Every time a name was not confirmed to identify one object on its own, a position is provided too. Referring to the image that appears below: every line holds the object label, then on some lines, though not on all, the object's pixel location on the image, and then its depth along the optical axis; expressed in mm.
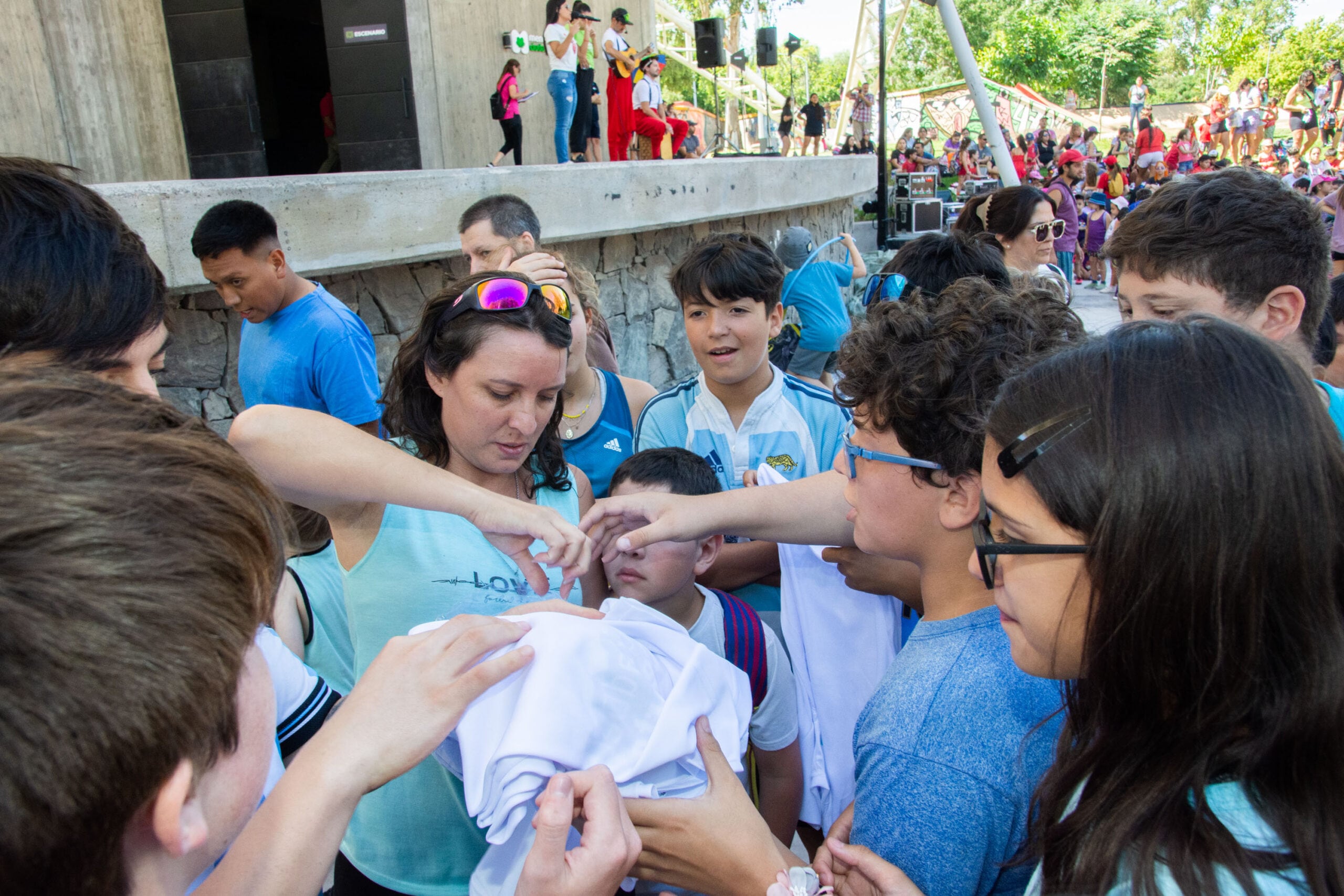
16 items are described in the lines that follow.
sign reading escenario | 9078
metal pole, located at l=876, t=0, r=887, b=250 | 14078
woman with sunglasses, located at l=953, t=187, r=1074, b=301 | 4828
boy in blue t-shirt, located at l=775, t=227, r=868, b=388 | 5340
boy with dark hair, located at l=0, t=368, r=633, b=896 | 644
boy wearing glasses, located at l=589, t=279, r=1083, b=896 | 1279
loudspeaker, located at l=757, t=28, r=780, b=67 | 21891
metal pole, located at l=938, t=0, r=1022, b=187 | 12867
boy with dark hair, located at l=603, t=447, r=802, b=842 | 2037
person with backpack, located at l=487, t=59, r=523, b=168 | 9695
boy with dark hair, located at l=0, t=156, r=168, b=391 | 1409
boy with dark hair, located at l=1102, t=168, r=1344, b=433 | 2268
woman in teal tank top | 1687
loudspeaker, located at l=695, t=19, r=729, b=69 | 19828
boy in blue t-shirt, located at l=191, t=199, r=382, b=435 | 3814
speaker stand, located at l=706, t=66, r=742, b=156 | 20562
